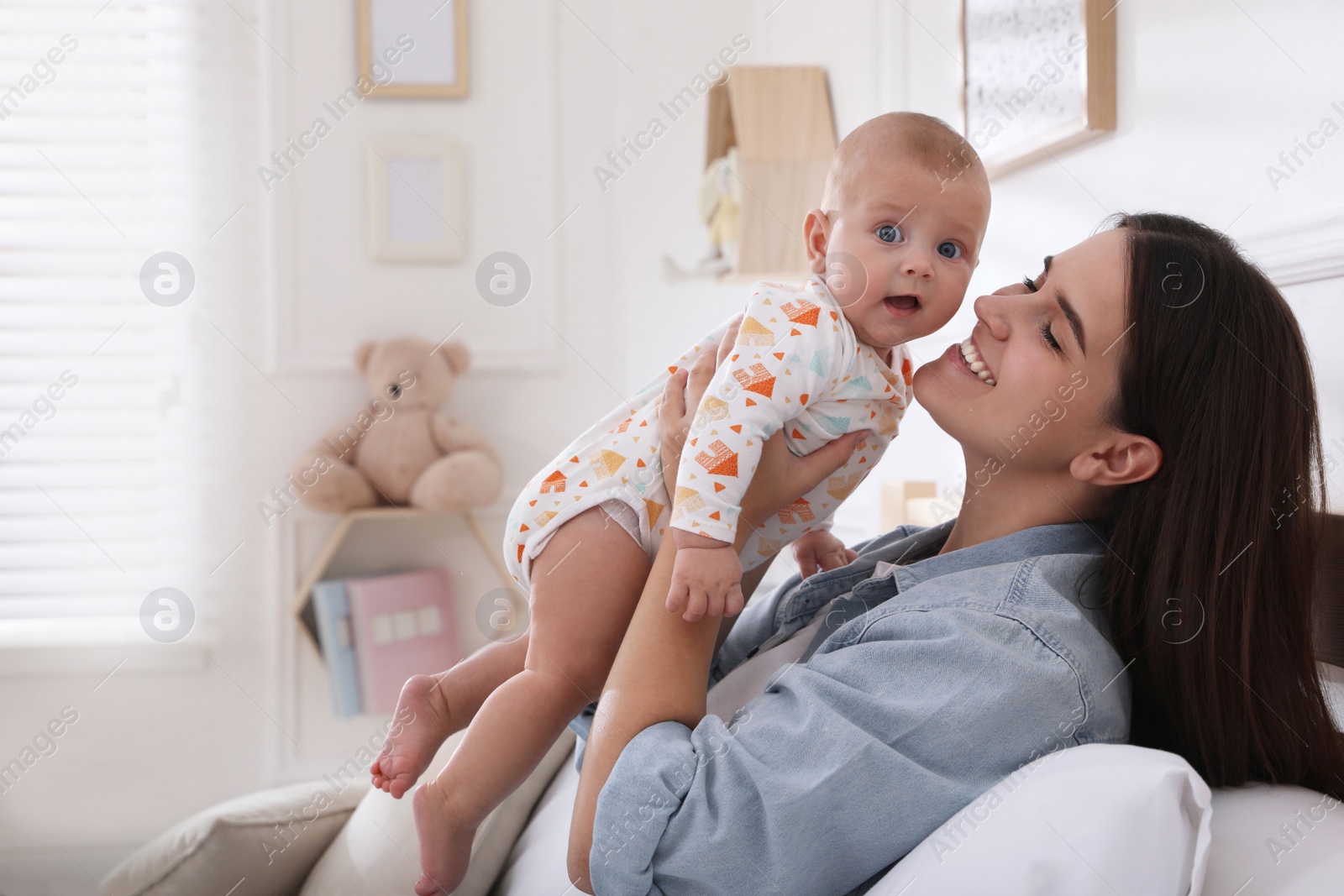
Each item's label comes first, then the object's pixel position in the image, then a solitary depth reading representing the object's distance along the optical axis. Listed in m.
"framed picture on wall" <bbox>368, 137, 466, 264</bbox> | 3.05
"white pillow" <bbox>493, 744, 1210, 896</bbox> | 0.73
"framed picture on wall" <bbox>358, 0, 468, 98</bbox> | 3.06
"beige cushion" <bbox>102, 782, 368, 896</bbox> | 1.43
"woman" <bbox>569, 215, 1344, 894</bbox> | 0.84
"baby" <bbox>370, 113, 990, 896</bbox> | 1.05
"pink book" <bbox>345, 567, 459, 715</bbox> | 2.97
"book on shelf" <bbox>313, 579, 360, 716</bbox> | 2.96
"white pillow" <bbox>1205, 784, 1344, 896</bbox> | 0.75
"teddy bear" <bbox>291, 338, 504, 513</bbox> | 2.87
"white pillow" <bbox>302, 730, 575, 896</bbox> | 1.40
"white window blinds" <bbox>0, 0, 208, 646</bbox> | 2.93
